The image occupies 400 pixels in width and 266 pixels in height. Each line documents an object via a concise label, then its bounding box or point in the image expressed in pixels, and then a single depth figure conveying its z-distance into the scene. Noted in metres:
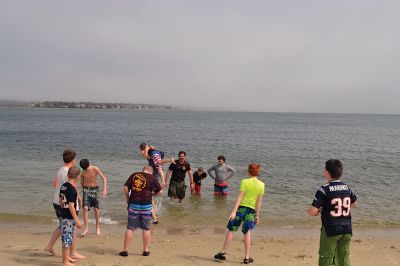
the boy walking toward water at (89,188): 9.23
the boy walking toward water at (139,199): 7.35
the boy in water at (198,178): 15.27
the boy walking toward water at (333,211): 5.47
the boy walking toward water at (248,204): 7.15
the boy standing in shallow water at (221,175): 14.61
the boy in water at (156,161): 10.33
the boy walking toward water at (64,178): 6.99
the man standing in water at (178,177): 12.49
